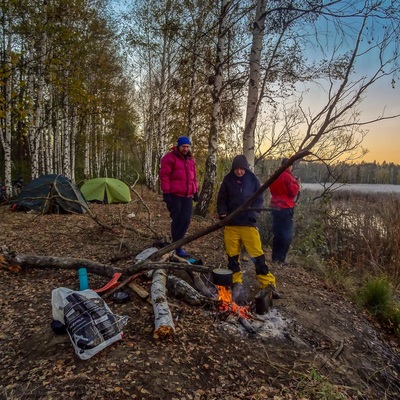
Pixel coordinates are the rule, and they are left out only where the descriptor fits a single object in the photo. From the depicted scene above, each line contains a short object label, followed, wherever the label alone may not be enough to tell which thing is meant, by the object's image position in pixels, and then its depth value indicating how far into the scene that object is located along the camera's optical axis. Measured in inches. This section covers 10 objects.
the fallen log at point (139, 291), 130.6
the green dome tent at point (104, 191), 453.7
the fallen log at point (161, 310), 103.7
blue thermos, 135.4
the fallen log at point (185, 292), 135.7
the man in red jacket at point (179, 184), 174.9
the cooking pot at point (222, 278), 126.0
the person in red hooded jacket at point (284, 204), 204.0
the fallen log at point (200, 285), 145.8
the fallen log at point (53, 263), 152.6
